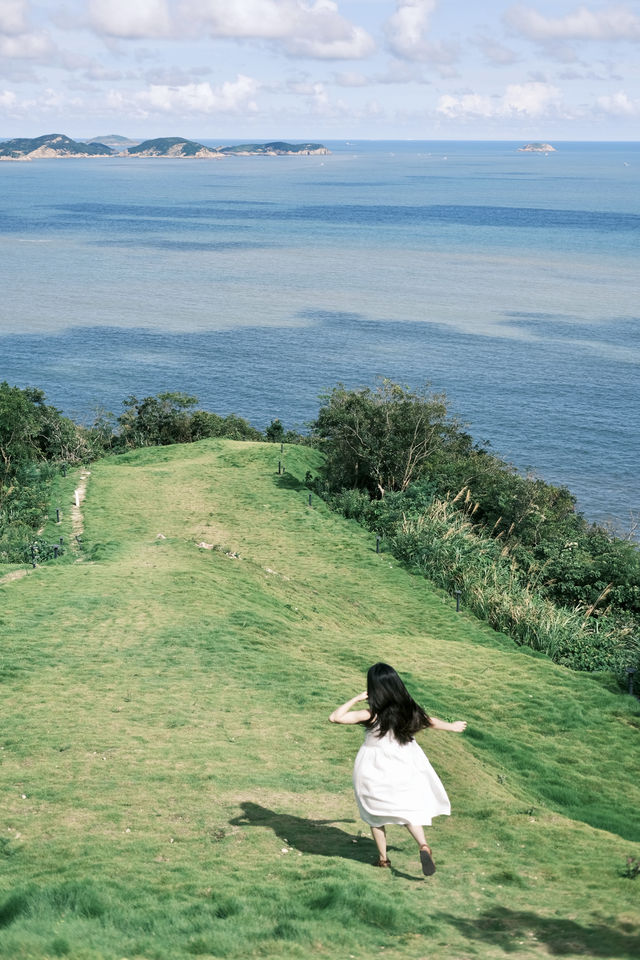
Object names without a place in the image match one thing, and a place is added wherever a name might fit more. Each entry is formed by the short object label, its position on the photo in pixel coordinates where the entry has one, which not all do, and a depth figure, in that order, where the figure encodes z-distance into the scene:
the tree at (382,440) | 35.69
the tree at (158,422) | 49.26
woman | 7.86
